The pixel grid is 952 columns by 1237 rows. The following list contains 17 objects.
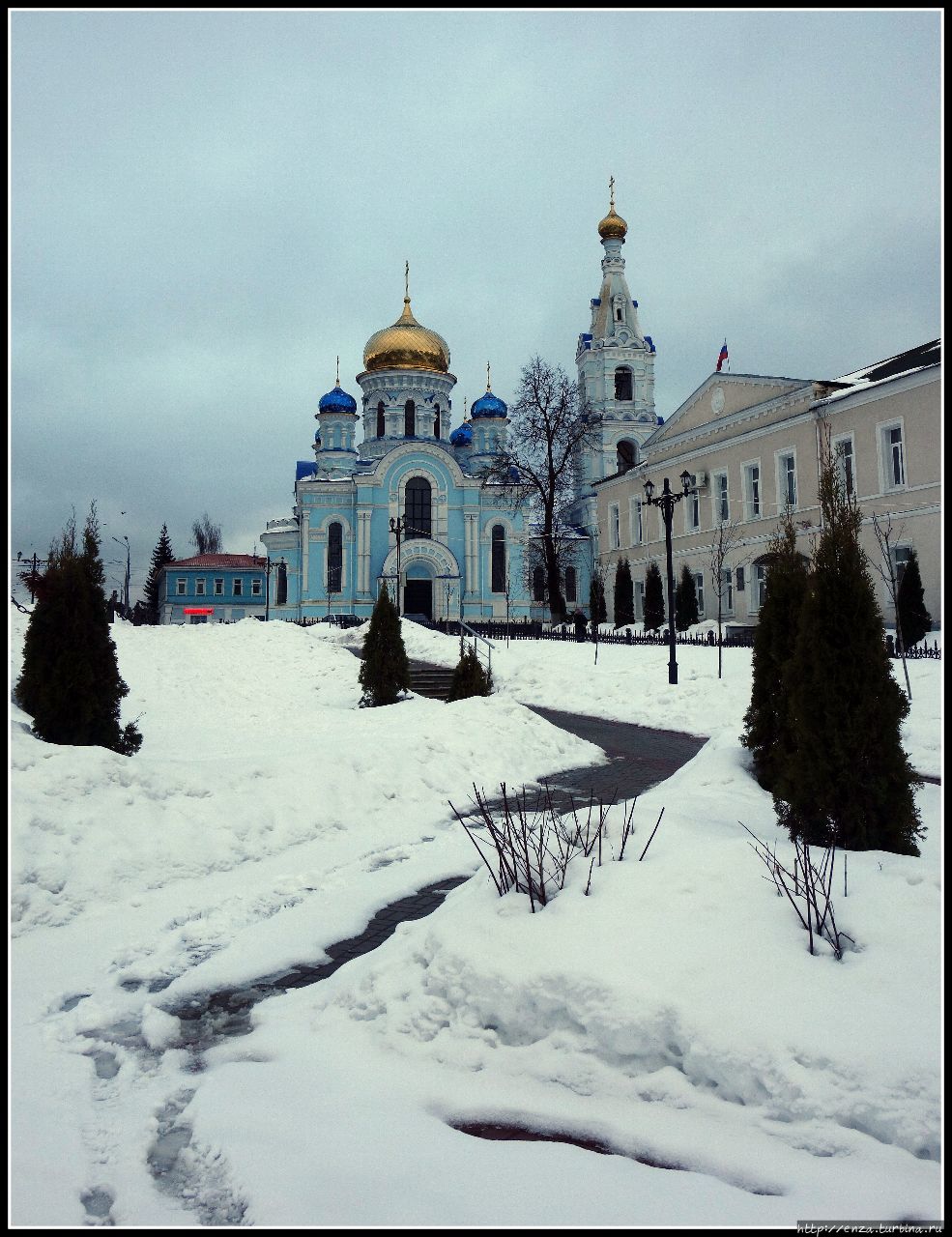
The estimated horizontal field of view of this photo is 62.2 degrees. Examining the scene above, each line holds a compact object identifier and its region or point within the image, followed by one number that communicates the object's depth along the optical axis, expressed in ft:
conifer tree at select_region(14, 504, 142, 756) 23.22
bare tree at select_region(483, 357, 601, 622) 122.93
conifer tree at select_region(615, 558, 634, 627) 124.57
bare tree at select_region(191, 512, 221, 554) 290.44
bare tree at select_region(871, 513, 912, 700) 86.17
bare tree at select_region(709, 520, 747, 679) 106.97
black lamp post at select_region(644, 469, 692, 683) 60.08
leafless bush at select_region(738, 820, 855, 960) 11.72
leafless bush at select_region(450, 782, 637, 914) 13.79
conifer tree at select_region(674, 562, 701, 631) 108.27
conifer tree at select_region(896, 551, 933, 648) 73.88
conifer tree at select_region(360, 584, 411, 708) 46.42
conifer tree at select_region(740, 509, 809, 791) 23.00
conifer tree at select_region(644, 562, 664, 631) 116.16
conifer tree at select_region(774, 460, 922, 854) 15.87
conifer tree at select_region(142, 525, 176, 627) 228.20
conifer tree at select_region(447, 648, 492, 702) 46.65
